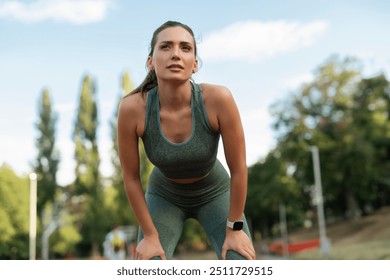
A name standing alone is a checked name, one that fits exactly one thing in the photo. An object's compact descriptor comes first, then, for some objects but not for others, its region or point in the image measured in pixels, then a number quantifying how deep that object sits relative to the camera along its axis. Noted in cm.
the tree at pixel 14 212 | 1845
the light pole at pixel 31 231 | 2127
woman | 316
